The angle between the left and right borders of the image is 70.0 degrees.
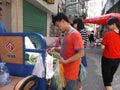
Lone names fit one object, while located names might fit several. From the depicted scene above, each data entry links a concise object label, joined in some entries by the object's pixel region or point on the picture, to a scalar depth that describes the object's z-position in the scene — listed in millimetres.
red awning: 4904
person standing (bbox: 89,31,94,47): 8404
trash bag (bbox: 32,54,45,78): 969
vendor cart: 1061
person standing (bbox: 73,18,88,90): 1956
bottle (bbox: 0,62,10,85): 1010
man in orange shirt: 1133
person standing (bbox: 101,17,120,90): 1741
